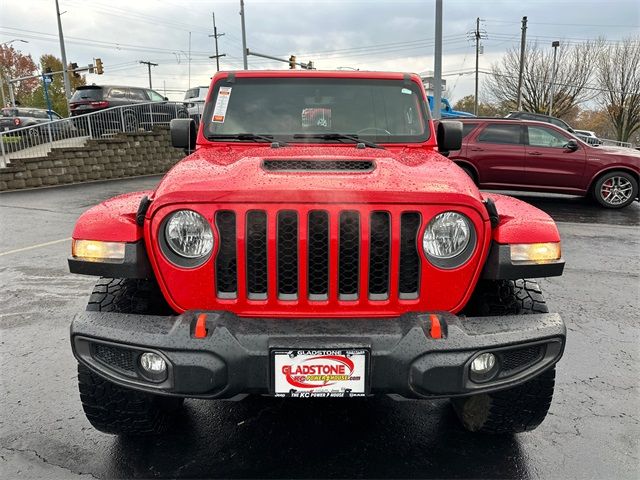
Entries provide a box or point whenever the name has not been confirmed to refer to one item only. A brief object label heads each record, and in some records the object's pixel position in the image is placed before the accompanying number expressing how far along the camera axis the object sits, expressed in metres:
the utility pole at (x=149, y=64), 61.06
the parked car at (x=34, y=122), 13.55
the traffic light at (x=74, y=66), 45.16
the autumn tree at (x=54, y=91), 54.72
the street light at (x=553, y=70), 37.91
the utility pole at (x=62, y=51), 31.73
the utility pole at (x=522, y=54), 38.19
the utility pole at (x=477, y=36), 51.87
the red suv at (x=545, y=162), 9.80
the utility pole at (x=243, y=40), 26.31
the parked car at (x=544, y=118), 19.66
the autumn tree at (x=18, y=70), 56.38
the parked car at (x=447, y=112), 19.77
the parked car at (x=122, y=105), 15.77
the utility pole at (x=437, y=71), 12.78
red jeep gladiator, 1.95
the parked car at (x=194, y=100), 17.36
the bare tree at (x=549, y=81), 38.81
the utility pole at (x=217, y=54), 50.57
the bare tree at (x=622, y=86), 36.41
